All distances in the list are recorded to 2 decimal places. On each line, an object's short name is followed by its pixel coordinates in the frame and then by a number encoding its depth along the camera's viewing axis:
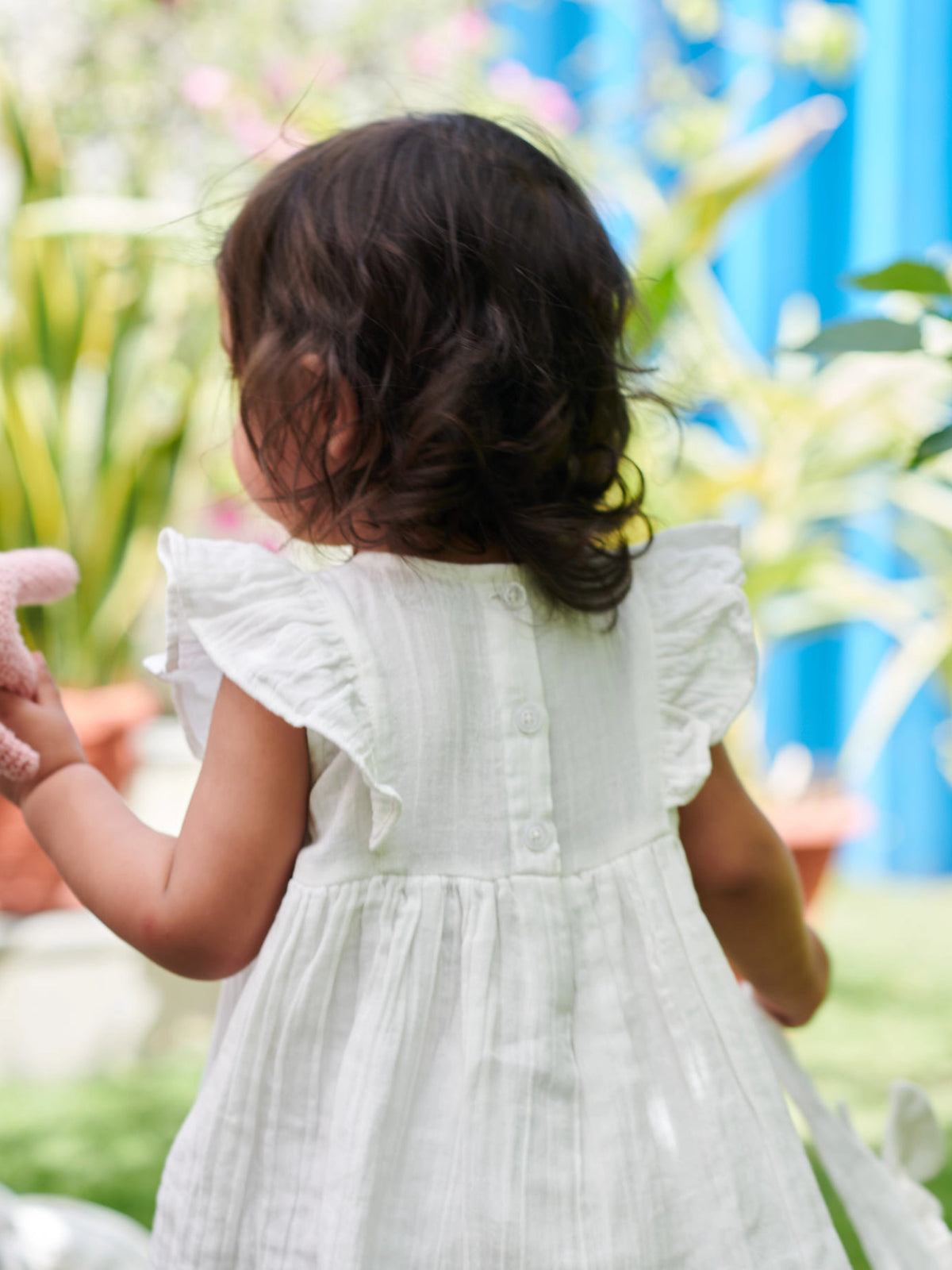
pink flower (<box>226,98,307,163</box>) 2.50
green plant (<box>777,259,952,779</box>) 2.20
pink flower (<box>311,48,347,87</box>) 2.88
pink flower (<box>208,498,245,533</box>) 2.71
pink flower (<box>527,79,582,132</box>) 2.77
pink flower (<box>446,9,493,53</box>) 2.89
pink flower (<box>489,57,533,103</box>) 2.76
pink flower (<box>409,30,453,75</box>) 2.93
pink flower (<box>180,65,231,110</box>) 2.73
